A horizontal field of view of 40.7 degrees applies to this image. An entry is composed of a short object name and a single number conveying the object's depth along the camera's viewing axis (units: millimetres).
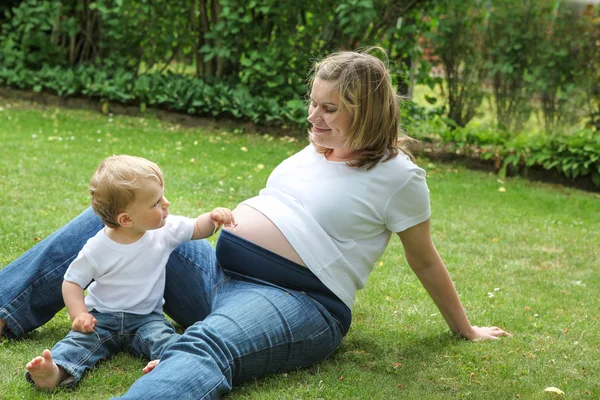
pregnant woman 2736
